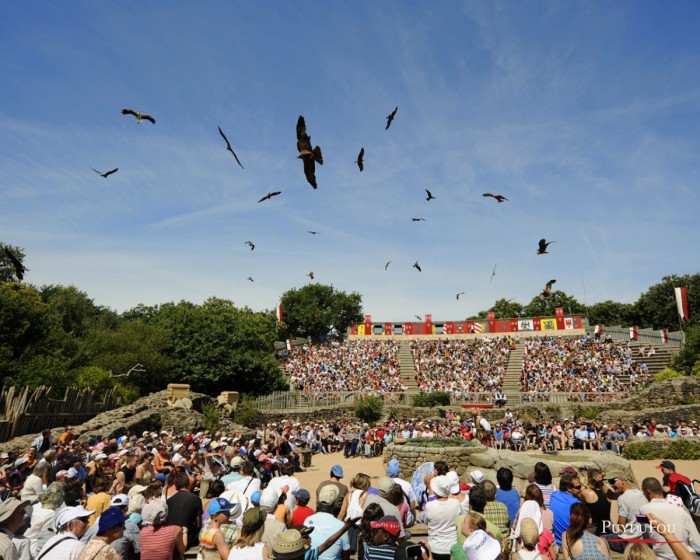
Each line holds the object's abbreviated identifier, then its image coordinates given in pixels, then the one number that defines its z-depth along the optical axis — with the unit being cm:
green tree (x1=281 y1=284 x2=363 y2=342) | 7125
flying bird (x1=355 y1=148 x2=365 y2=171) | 638
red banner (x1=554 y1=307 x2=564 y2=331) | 4194
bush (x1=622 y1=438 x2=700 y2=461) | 1701
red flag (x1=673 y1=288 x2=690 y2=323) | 3417
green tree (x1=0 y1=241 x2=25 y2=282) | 4109
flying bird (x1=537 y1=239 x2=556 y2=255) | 925
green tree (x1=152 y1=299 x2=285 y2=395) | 3156
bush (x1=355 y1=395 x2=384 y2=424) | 2867
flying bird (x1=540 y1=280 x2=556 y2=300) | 1061
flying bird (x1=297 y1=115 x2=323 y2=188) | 462
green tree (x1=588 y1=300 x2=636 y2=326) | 6578
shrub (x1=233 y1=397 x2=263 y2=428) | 2555
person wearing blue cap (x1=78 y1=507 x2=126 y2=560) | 347
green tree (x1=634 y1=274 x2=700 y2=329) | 5781
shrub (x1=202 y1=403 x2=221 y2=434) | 2184
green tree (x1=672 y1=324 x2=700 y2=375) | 2850
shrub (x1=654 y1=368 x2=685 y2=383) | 2781
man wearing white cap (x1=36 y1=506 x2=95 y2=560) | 360
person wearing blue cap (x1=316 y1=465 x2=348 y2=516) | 501
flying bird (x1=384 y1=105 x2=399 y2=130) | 698
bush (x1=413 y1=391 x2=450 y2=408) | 2984
